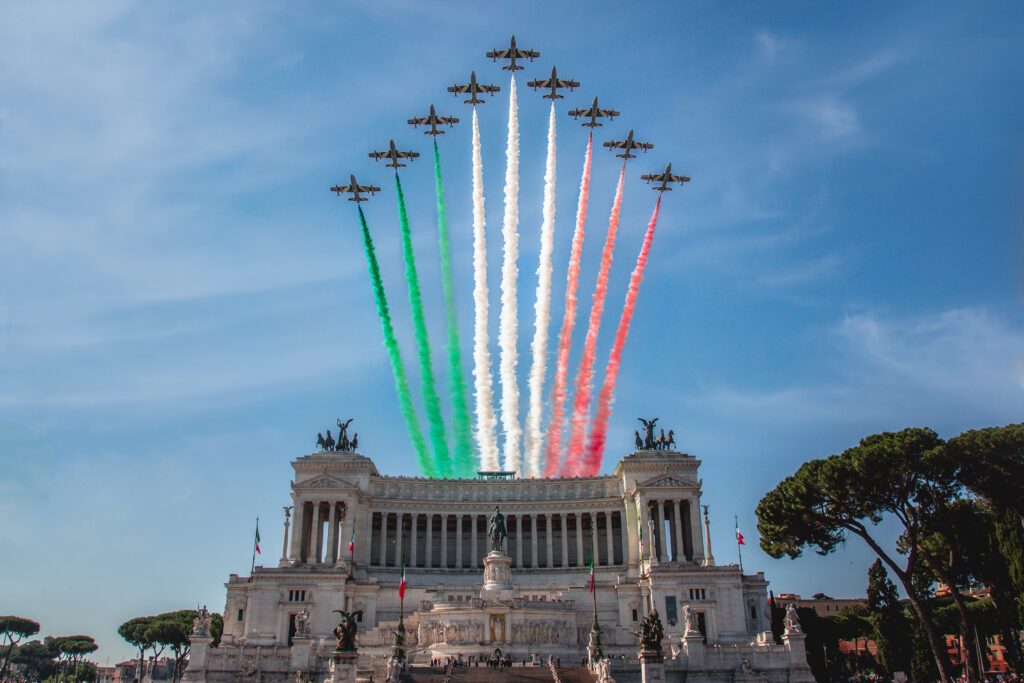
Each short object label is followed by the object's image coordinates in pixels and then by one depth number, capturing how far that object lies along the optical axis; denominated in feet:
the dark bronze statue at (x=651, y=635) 197.09
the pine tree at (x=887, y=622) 288.71
